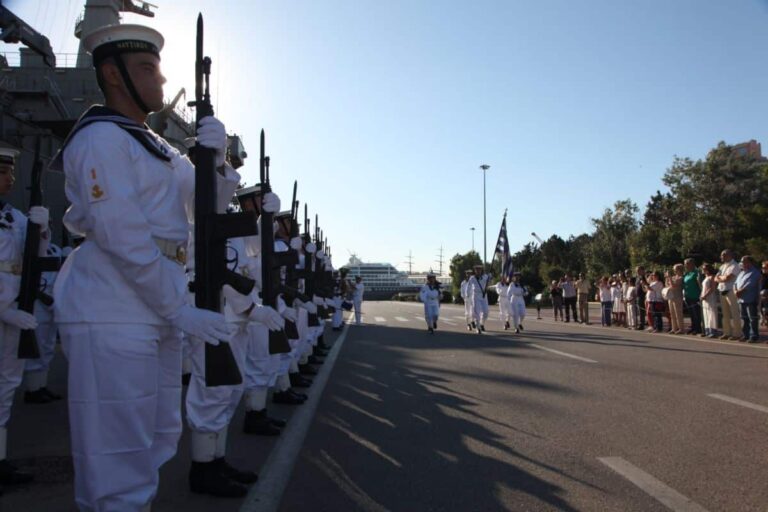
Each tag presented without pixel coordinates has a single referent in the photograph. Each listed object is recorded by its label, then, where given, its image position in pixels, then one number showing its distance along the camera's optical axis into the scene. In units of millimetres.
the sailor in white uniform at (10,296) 4262
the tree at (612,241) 49344
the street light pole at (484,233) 61544
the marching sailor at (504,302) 19766
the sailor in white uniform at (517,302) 18227
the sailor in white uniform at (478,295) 18125
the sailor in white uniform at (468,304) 18953
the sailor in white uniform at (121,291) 2389
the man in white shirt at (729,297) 14180
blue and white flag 25184
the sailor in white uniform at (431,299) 18031
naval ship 19875
